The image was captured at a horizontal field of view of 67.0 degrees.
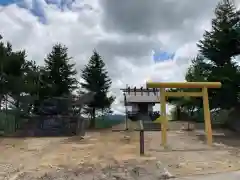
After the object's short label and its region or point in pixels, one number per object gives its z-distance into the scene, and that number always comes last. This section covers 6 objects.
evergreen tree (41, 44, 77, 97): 15.07
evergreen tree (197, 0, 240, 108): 10.36
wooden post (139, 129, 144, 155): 6.26
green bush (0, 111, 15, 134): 11.62
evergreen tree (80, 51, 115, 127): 15.80
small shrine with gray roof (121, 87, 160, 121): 17.85
